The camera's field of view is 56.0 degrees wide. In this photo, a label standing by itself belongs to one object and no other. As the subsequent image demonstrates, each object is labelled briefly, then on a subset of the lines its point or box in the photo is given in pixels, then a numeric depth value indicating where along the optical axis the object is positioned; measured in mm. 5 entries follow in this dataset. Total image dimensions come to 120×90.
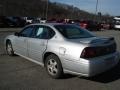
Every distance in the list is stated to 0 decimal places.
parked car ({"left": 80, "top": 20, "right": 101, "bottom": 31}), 14747
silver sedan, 2630
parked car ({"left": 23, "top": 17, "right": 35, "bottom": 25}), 19254
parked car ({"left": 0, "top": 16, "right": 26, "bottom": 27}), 15173
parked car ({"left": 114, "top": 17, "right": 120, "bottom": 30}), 17014
